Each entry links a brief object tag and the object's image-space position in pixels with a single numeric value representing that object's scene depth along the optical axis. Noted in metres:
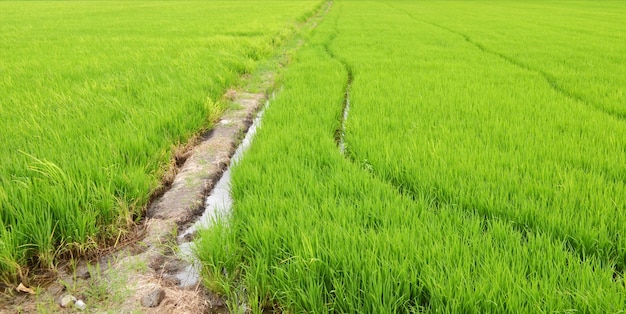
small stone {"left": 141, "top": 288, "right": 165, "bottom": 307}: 1.45
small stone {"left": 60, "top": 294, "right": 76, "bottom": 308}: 1.42
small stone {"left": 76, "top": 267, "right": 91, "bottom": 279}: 1.61
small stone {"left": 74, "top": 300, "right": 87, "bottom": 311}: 1.41
